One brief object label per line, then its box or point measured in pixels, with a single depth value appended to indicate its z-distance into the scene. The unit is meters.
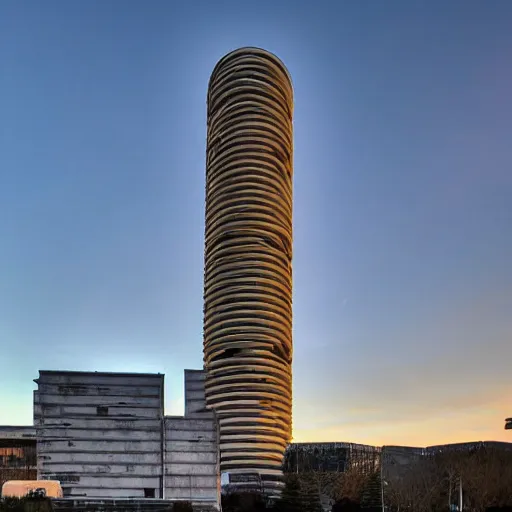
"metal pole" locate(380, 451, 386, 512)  97.88
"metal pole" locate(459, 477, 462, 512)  86.82
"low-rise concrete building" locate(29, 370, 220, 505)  97.56
